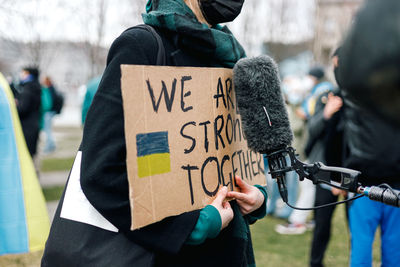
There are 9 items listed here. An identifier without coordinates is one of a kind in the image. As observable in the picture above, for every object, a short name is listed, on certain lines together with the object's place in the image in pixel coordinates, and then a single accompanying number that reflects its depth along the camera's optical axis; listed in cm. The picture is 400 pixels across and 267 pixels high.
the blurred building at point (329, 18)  1481
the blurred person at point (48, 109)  1016
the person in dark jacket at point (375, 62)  53
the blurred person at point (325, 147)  322
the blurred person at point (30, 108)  648
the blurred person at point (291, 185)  615
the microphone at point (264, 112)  155
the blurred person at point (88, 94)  458
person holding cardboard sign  133
